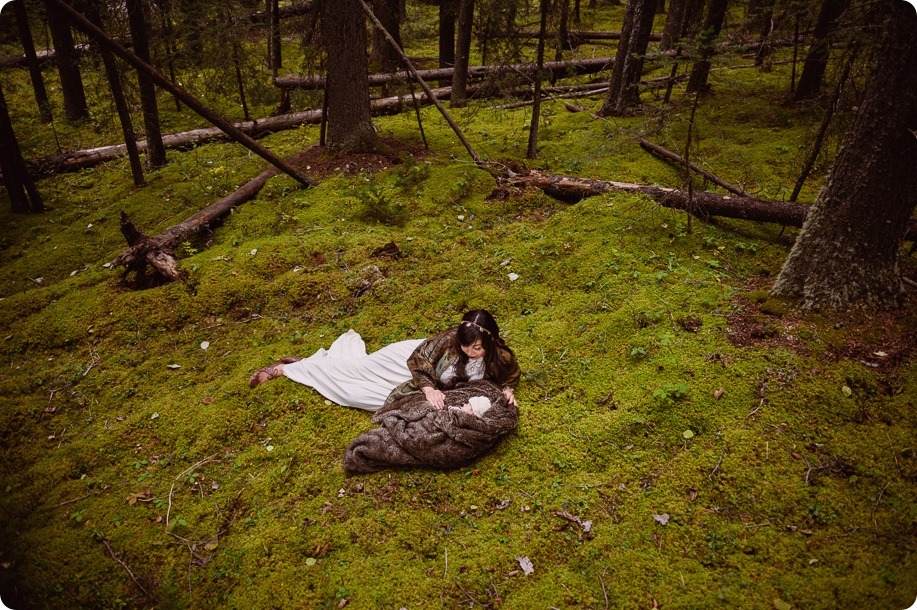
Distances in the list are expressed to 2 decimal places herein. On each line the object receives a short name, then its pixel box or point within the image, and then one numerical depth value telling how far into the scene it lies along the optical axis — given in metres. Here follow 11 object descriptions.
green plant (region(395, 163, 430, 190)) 9.45
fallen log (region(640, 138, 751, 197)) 7.61
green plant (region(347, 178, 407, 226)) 8.72
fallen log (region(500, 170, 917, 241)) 6.67
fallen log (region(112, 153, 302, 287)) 7.14
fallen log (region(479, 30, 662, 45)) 19.52
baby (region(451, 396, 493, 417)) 4.53
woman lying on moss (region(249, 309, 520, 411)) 4.73
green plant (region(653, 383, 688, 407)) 4.57
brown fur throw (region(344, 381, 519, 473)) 4.36
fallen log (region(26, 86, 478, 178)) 11.83
